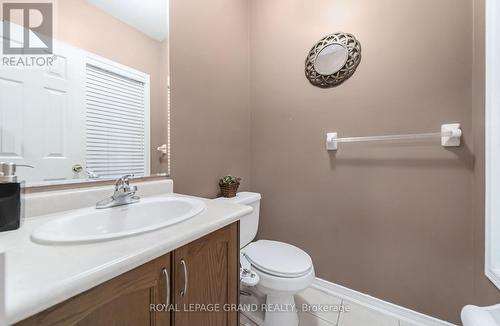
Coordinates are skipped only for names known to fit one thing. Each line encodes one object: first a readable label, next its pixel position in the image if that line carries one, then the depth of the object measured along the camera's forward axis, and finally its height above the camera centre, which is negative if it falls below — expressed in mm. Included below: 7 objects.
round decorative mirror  1259 +681
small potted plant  1373 -176
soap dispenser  551 -104
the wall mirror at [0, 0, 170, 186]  697 +303
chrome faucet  799 -145
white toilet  985 -583
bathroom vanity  342 -235
